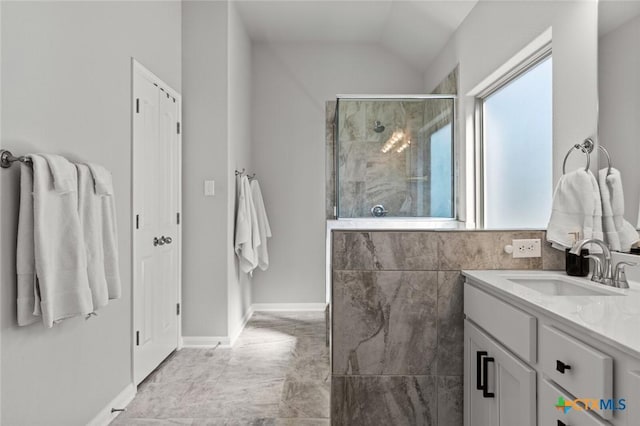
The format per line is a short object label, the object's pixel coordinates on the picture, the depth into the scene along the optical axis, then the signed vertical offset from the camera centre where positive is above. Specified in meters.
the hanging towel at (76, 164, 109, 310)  1.81 -0.09
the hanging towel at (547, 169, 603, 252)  1.73 +0.01
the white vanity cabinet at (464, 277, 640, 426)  0.94 -0.43
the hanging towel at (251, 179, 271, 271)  4.04 -0.08
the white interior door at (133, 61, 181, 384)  2.57 -0.06
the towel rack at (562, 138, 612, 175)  1.74 +0.29
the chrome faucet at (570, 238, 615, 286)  1.57 -0.20
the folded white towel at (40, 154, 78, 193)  1.61 +0.15
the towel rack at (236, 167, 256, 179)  3.74 +0.38
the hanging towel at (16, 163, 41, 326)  1.52 -0.17
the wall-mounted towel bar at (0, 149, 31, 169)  1.47 +0.19
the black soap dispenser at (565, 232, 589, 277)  1.73 -0.20
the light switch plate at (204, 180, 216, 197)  3.32 +0.20
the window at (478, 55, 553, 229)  2.39 +0.43
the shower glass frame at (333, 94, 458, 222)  3.48 +0.60
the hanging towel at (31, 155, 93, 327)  1.55 -0.15
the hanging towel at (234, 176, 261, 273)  3.57 -0.15
